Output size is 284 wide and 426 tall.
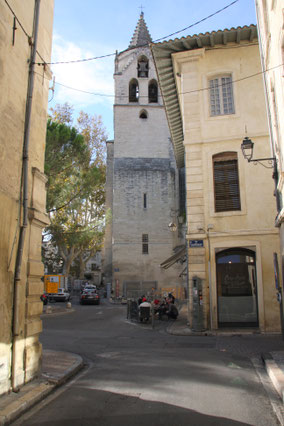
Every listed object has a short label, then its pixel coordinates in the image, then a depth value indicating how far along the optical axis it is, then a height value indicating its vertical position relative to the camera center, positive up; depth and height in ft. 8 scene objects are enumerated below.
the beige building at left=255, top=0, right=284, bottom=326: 25.38 +17.23
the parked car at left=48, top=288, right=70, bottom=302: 104.99 -2.72
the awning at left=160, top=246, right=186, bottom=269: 53.72 +4.14
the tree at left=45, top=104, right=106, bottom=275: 67.89 +23.24
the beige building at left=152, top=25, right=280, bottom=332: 41.60 +12.24
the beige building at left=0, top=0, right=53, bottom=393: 18.39 +5.36
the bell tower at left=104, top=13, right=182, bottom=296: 113.29 +33.30
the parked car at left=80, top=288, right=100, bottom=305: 96.78 -3.08
